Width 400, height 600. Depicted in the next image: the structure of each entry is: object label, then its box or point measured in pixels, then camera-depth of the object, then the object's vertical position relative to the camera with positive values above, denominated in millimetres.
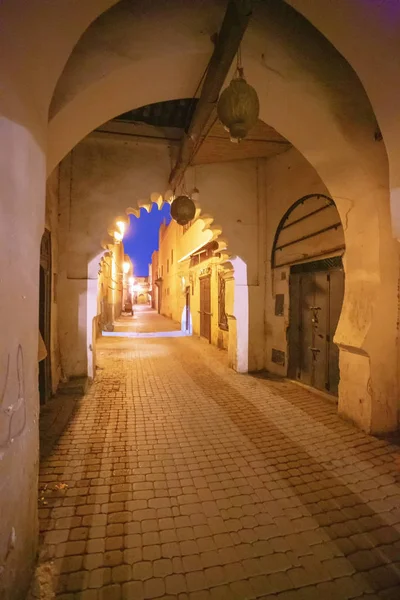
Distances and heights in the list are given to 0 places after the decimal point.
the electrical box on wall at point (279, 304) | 6654 -170
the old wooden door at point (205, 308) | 11586 -434
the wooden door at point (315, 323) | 5242 -499
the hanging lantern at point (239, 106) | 2418 +1534
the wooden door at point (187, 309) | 15166 -653
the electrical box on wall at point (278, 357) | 6662 -1362
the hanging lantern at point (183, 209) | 5113 +1493
